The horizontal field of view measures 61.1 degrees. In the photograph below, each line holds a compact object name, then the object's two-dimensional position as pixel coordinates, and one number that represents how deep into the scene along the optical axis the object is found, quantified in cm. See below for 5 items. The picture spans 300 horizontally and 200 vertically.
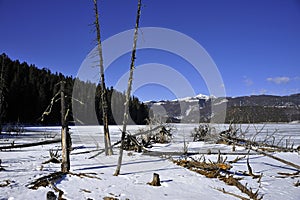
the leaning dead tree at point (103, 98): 988
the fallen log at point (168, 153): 1007
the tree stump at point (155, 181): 546
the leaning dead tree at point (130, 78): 622
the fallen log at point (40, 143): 749
